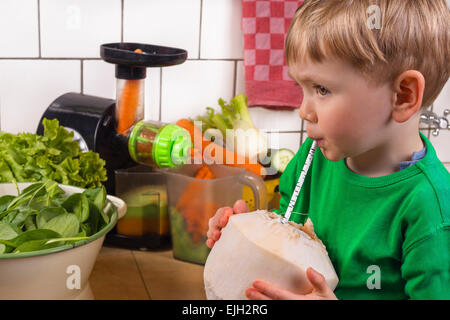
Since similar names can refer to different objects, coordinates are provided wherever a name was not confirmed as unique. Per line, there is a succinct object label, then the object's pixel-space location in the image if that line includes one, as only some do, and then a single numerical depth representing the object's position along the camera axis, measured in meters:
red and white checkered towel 1.15
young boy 0.53
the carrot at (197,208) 0.99
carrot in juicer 1.01
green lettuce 0.86
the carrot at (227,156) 1.06
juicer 0.98
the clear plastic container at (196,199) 0.99
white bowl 0.64
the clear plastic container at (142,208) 1.01
